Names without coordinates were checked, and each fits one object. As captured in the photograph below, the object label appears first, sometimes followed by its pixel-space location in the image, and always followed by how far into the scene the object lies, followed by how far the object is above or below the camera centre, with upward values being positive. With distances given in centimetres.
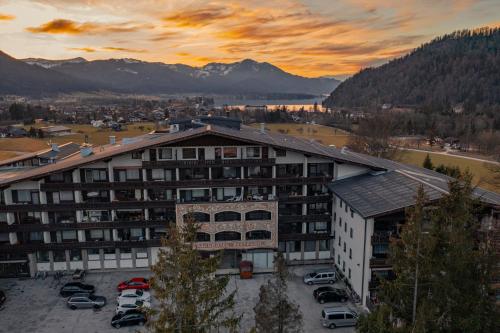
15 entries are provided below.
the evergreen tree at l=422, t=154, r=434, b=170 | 6638 -1121
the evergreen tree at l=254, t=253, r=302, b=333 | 2267 -1272
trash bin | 4041 -1787
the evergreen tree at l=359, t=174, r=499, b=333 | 1836 -863
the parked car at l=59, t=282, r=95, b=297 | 3722 -1825
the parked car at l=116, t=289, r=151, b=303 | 3534 -1805
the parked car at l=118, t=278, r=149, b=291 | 3816 -1829
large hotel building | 4038 -1067
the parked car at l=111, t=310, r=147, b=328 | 3231 -1844
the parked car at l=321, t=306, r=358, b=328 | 3192 -1832
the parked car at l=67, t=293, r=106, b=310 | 3509 -1839
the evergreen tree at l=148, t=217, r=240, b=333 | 1700 -852
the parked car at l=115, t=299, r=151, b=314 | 3393 -1822
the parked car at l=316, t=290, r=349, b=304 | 3578 -1840
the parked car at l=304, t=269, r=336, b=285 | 3934 -1821
